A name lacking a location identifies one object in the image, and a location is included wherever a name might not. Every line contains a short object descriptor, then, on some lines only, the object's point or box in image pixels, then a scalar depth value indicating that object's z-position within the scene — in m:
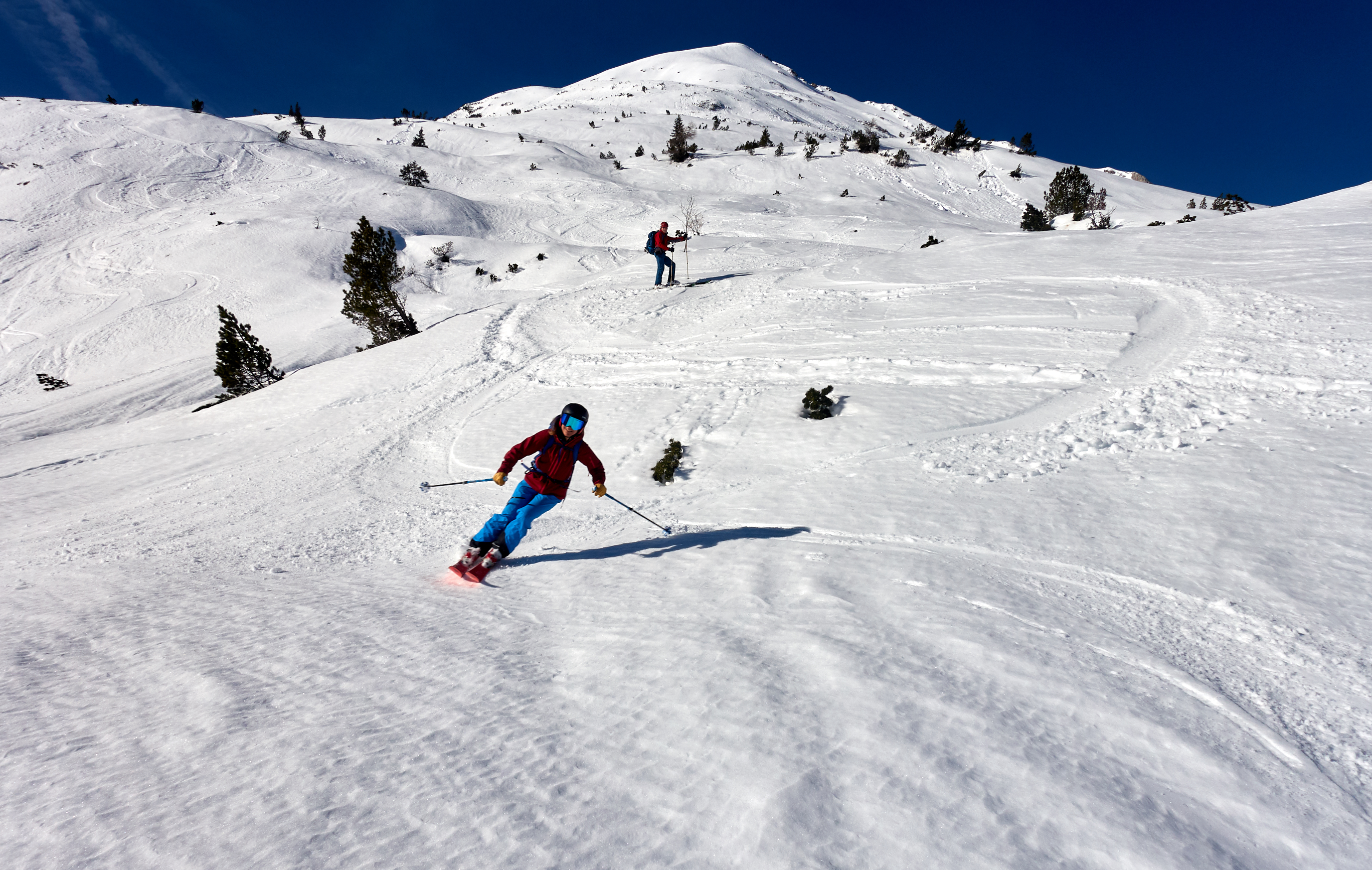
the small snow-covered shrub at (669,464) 6.96
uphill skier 14.59
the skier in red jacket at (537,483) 4.97
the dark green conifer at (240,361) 15.39
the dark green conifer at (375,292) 16.97
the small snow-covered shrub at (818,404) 7.54
